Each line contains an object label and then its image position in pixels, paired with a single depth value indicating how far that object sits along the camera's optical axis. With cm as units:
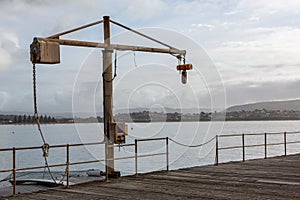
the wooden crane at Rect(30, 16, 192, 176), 1015
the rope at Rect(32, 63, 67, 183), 909
